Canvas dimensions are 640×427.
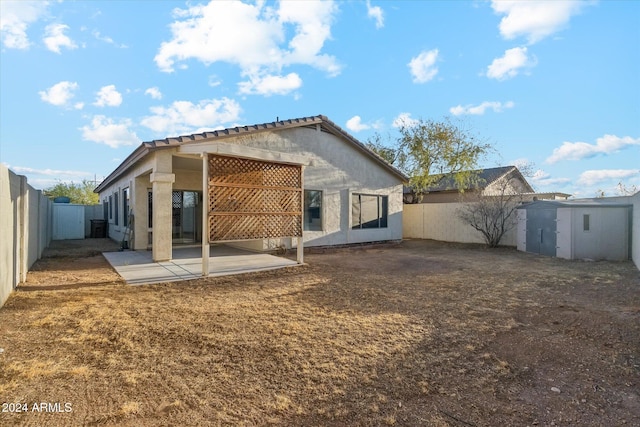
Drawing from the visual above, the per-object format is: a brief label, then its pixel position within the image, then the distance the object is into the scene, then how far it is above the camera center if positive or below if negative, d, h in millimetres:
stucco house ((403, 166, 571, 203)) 21578 +1694
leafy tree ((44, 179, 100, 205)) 31250 +1879
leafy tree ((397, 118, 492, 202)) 20125 +3812
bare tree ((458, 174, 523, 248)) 14227 -228
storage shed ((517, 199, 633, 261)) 10578 -682
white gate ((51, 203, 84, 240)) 16891 -569
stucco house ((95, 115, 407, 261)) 8008 +699
